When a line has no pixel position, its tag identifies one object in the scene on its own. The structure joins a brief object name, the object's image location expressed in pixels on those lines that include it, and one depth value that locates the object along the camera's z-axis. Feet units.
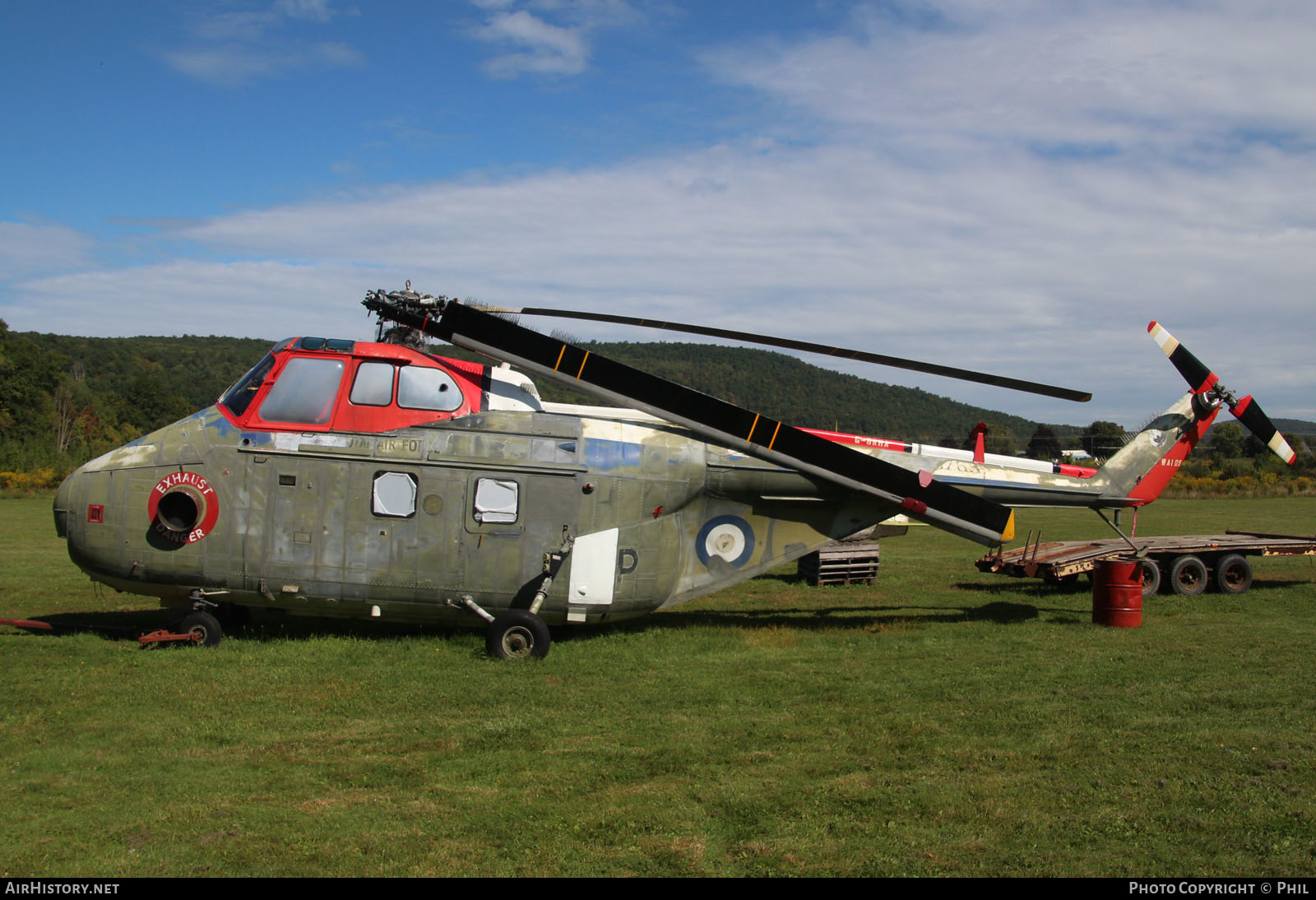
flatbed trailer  51.31
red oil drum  39.86
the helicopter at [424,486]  34.17
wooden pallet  57.41
